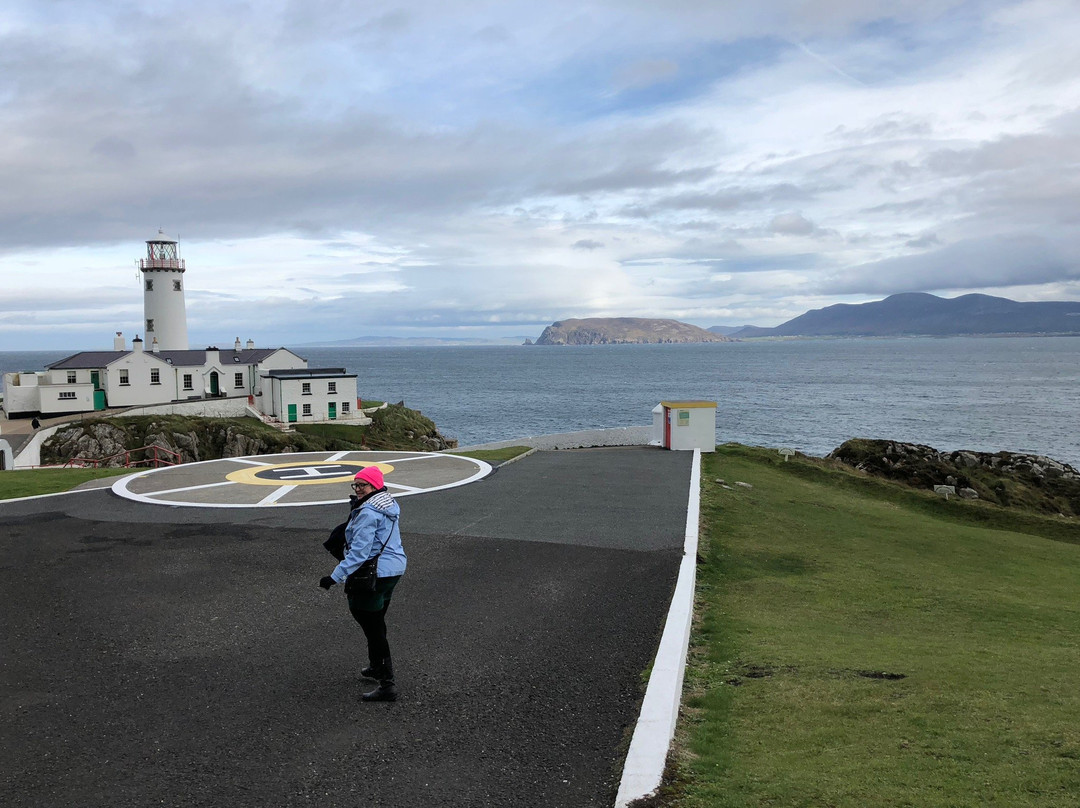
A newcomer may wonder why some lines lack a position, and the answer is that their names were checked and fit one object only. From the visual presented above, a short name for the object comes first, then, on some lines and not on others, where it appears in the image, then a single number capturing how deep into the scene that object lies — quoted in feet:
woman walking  21.38
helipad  53.52
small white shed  82.64
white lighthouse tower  215.51
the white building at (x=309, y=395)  180.75
